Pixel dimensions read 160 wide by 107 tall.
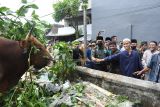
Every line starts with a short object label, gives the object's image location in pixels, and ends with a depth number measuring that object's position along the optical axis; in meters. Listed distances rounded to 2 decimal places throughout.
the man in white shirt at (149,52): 3.57
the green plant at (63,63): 3.13
